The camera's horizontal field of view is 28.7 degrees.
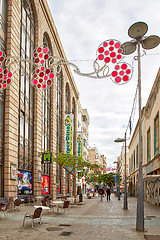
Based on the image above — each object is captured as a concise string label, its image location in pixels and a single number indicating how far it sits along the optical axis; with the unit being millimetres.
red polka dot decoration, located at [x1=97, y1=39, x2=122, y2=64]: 10453
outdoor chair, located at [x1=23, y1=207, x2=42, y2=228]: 13248
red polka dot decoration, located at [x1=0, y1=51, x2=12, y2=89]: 12736
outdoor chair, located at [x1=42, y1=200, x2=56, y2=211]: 19264
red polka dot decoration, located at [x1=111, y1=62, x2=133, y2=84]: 10672
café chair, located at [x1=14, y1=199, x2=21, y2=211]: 19641
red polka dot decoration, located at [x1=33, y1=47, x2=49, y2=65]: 11828
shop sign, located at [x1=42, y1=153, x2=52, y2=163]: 30452
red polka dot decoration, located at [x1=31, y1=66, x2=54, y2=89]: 12016
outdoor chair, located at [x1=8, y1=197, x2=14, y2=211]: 20592
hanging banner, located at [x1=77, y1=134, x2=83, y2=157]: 59866
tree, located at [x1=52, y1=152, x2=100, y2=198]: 29609
